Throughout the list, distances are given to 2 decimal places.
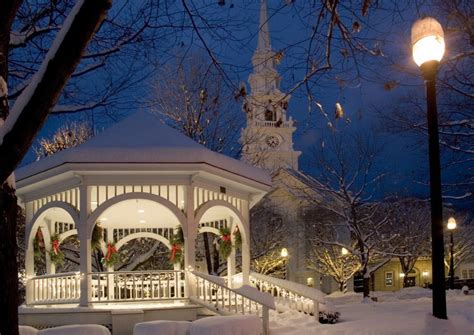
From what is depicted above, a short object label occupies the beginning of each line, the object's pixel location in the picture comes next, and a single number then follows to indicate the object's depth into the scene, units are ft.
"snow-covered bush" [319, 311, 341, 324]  49.41
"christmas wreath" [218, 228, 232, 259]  57.36
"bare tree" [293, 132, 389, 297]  99.45
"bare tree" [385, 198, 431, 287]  139.54
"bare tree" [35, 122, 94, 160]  101.65
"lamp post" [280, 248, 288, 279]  100.73
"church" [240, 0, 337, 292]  98.78
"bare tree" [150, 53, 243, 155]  87.45
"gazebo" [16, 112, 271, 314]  46.75
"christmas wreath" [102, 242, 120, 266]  58.95
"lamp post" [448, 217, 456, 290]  85.33
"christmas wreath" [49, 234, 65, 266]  57.00
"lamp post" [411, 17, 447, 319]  21.93
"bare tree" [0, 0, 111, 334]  14.12
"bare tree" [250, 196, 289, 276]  117.50
